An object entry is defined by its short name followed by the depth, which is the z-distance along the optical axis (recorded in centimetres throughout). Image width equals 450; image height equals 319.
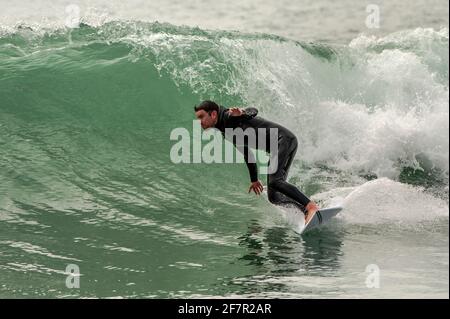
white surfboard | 1502
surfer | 1513
